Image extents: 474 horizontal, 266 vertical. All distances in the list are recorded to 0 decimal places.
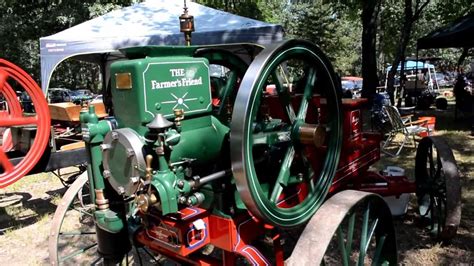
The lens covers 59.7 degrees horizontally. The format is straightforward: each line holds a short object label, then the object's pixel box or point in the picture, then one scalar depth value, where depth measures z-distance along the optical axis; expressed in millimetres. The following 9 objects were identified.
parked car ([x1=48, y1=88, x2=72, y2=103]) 19719
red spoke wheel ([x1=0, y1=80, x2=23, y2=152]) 3189
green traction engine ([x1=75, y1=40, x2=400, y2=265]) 1680
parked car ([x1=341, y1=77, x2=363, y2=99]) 21203
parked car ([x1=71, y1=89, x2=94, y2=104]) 21131
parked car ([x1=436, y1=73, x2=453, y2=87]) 25984
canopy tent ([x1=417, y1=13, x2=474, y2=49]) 8078
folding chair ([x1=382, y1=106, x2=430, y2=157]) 6090
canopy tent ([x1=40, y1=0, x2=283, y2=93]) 6082
